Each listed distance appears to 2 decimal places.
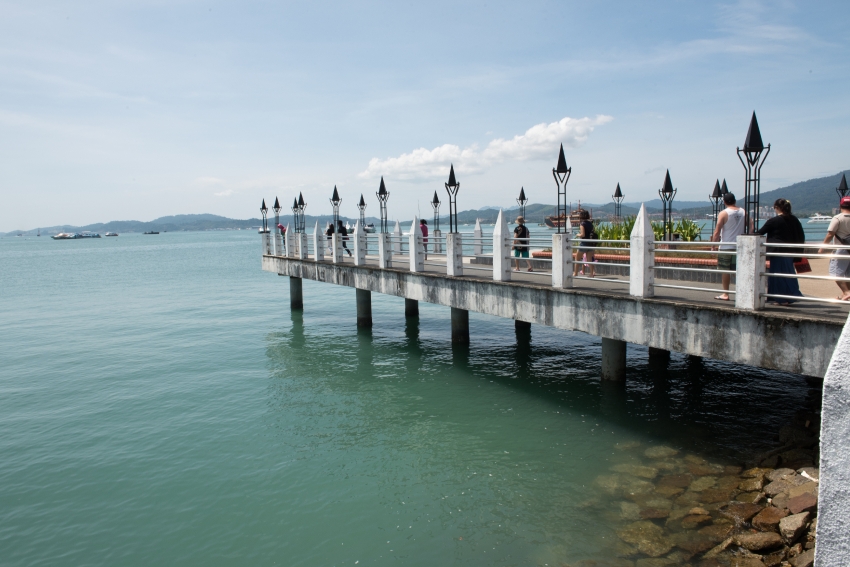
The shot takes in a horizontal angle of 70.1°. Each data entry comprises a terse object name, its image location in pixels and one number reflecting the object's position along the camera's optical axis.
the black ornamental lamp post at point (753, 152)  11.29
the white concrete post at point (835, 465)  2.37
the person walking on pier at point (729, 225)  9.58
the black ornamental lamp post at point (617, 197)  32.16
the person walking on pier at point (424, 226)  22.73
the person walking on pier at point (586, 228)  13.55
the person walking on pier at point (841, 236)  8.73
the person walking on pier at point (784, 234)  8.97
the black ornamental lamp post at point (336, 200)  29.90
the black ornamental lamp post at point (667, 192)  24.77
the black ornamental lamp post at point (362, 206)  31.51
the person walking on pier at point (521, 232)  16.40
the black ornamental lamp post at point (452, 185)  21.55
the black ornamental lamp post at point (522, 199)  28.48
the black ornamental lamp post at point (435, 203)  30.66
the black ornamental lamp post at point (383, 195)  26.98
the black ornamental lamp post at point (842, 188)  27.60
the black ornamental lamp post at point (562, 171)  17.11
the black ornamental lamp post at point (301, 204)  33.09
